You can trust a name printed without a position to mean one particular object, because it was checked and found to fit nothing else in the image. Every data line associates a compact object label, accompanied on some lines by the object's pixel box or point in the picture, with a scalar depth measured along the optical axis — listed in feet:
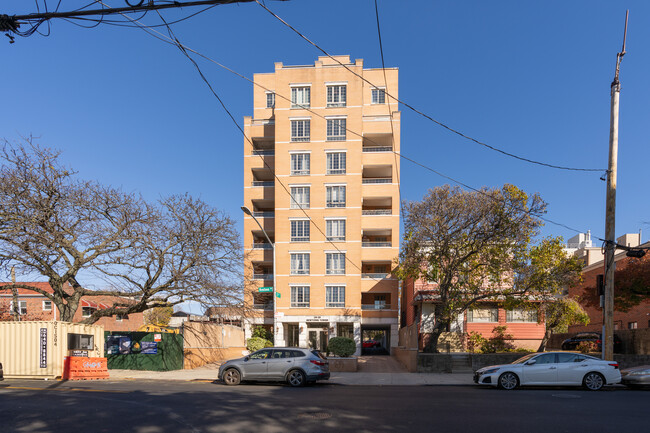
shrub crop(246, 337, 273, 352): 100.17
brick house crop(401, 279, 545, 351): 113.70
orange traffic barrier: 65.82
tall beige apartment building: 145.38
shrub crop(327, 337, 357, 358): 94.43
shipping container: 65.62
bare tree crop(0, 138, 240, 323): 68.54
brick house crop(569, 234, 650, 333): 94.48
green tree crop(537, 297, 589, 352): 90.26
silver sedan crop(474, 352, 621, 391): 51.78
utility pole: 58.90
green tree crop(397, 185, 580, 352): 77.87
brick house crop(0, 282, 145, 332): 142.30
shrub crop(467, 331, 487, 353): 102.66
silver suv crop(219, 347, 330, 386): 57.26
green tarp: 79.92
